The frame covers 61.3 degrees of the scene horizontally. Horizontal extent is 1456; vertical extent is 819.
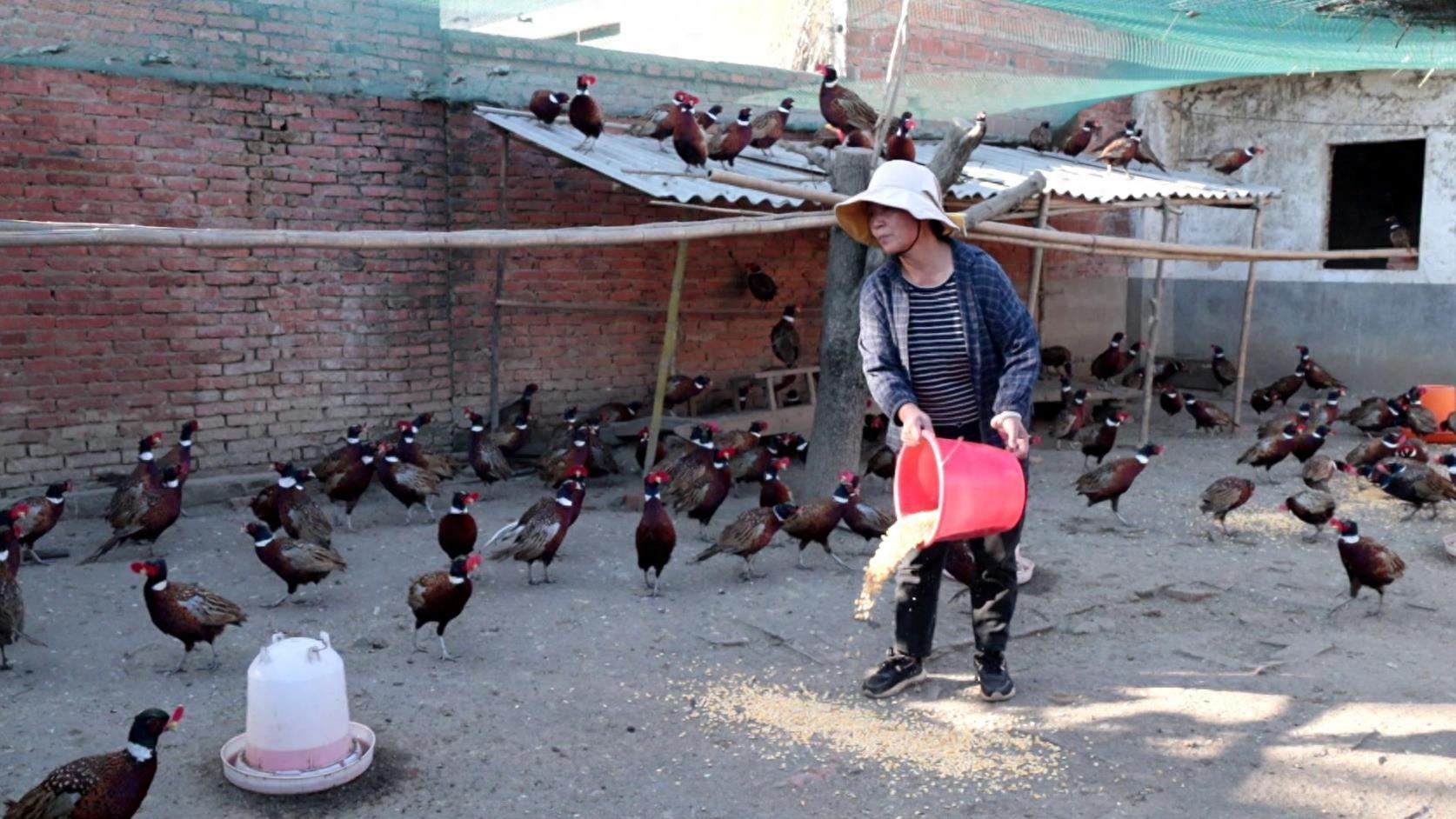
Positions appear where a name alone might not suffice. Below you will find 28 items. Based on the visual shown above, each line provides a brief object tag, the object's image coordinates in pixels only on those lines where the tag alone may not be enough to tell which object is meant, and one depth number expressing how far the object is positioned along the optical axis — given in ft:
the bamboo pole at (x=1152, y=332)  35.22
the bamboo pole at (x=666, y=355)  27.07
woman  13.82
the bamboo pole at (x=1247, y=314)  38.55
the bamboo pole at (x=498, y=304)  30.61
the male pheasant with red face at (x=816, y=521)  22.94
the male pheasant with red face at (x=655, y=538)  21.72
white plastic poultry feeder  12.99
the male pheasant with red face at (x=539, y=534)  22.06
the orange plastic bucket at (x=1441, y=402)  38.40
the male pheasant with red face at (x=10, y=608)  17.37
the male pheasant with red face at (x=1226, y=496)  25.89
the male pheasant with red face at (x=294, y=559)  20.59
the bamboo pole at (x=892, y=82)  21.89
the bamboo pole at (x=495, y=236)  14.11
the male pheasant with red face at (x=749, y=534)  22.39
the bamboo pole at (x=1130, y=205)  33.19
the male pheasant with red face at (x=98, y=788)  11.80
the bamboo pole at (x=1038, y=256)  29.69
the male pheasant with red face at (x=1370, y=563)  20.49
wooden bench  36.01
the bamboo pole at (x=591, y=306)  31.42
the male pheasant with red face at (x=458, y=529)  22.41
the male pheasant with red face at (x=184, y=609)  17.47
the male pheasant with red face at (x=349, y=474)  26.32
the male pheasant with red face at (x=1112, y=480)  26.99
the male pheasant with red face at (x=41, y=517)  22.52
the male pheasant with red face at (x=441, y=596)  18.13
